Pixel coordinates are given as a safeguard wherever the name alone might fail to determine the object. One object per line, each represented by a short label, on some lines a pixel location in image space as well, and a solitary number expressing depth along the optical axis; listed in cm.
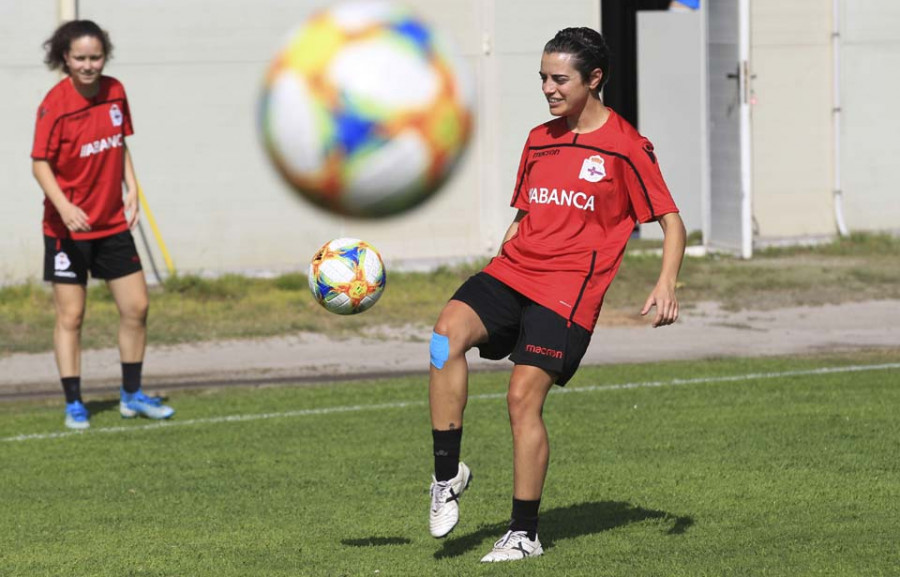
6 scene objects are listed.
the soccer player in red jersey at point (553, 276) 1253
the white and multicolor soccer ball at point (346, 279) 1316
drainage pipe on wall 3669
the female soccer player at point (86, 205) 1955
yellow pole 3209
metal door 3450
